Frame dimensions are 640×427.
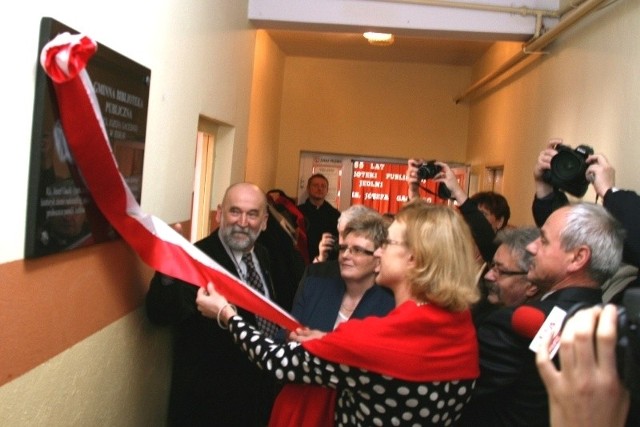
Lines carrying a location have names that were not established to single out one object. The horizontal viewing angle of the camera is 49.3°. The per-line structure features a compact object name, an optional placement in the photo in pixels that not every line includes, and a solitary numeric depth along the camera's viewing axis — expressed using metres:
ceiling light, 5.89
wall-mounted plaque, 1.63
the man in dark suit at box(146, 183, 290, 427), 2.63
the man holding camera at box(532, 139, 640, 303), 2.24
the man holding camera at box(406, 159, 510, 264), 3.07
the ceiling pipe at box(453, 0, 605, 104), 3.56
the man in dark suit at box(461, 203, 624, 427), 1.77
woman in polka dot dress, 1.68
